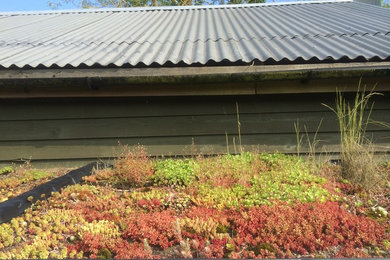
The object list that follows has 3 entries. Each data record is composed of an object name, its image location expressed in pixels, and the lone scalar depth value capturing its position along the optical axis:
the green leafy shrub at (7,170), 4.35
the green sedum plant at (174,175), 3.42
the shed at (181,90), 3.79
